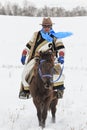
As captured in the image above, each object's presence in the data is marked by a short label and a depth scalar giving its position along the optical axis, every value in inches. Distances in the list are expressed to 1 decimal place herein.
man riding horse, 663.1
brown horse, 593.9
